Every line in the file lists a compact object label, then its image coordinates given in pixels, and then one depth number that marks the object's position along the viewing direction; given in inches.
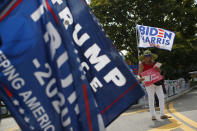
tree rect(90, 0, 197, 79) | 727.7
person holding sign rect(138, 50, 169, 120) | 188.2
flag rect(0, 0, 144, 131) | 43.7
